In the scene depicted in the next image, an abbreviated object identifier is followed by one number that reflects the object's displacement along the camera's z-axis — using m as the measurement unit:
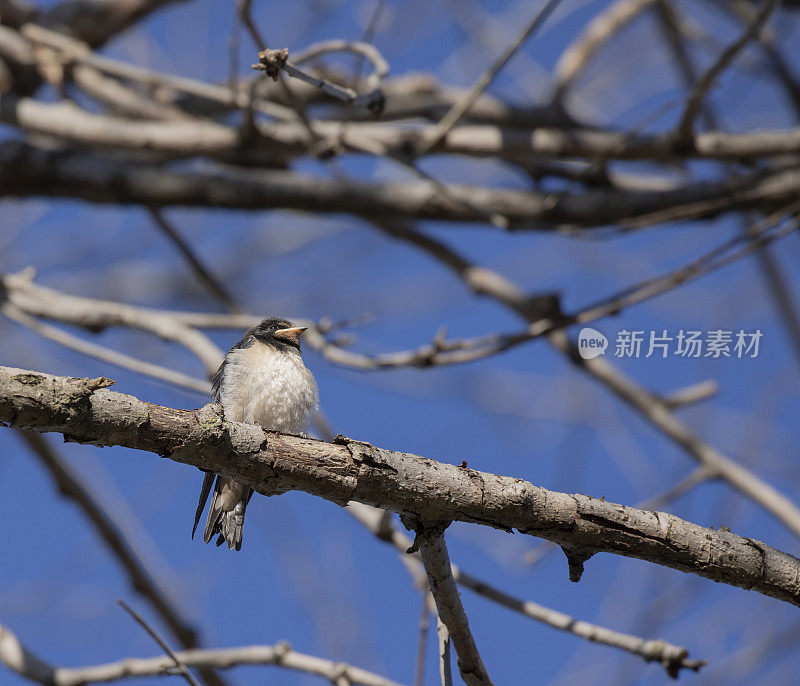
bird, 8.20
